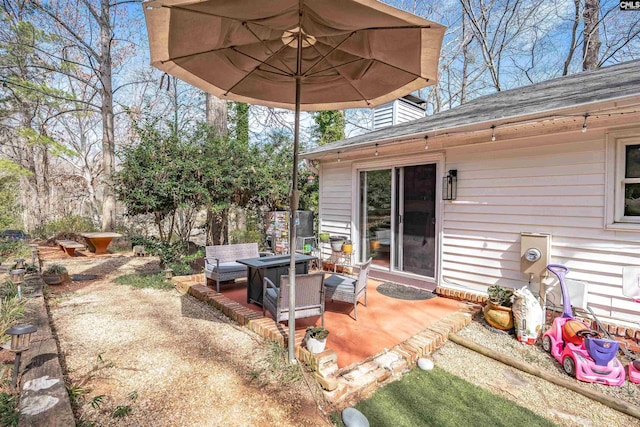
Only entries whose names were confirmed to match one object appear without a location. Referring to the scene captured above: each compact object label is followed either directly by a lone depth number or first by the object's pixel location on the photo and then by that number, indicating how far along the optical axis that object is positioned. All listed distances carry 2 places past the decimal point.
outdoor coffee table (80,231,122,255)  8.62
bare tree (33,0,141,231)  10.51
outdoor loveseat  4.95
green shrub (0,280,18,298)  4.48
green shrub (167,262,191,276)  6.10
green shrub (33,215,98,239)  11.10
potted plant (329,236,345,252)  6.24
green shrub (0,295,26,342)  3.27
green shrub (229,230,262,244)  9.12
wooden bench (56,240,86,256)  8.68
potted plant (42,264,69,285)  5.70
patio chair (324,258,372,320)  3.88
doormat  4.81
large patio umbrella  1.96
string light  3.23
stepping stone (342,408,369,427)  2.22
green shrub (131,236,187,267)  5.98
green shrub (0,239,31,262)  7.90
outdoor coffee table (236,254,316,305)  4.13
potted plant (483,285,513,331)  3.76
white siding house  3.48
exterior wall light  4.80
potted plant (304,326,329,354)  2.78
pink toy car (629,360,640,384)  2.87
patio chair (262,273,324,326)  3.18
